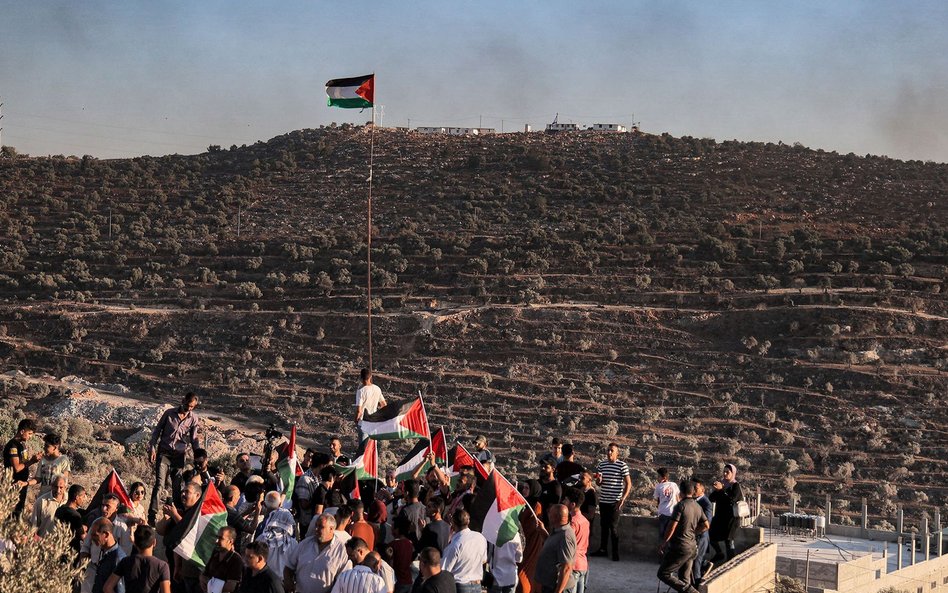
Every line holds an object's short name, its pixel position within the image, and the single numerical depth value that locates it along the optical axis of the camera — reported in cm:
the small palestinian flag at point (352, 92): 2484
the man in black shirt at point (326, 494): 1098
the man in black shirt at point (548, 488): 1184
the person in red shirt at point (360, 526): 986
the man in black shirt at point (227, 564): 905
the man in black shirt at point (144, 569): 880
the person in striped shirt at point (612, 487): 1425
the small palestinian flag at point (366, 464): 1410
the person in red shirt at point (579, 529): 1044
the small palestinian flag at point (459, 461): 1353
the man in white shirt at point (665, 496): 1315
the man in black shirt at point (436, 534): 1019
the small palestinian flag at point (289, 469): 1291
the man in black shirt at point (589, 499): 1313
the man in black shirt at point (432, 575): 845
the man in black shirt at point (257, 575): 861
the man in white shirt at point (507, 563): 1036
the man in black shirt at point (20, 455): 1269
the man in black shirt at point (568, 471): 1388
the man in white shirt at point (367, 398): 1527
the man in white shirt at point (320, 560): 917
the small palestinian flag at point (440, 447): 1536
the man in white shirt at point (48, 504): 1043
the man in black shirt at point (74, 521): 1020
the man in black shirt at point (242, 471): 1295
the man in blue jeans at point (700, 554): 1188
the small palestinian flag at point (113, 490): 1121
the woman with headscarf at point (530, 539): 1105
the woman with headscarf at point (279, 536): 945
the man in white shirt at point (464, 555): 920
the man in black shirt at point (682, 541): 1152
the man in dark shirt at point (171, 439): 1411
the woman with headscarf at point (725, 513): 1338
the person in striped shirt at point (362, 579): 859
